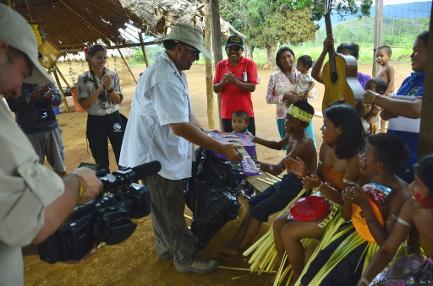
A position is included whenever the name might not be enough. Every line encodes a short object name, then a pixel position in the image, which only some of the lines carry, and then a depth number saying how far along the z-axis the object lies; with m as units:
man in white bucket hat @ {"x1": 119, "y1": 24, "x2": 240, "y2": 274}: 2.46
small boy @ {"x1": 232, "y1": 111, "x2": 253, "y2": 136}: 3.95
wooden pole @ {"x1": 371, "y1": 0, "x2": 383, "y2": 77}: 6.38
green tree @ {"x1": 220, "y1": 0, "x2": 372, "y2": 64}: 16.73
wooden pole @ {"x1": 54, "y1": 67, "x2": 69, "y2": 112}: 10.33
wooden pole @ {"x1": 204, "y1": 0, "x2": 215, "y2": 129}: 6.37
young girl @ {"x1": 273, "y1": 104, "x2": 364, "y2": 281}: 2.28
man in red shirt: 4.40
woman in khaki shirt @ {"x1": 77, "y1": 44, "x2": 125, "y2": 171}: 4.11
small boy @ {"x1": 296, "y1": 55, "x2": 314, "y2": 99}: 4.75
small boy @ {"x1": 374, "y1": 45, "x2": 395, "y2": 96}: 5.21
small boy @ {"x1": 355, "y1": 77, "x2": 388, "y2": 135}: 3.62
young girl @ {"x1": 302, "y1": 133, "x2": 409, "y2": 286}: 1.91
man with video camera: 0.99
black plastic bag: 2.94
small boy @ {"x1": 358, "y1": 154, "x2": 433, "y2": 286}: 1.59
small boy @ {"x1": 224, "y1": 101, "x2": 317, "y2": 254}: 2.87
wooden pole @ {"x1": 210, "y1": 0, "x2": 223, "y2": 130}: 5.33
